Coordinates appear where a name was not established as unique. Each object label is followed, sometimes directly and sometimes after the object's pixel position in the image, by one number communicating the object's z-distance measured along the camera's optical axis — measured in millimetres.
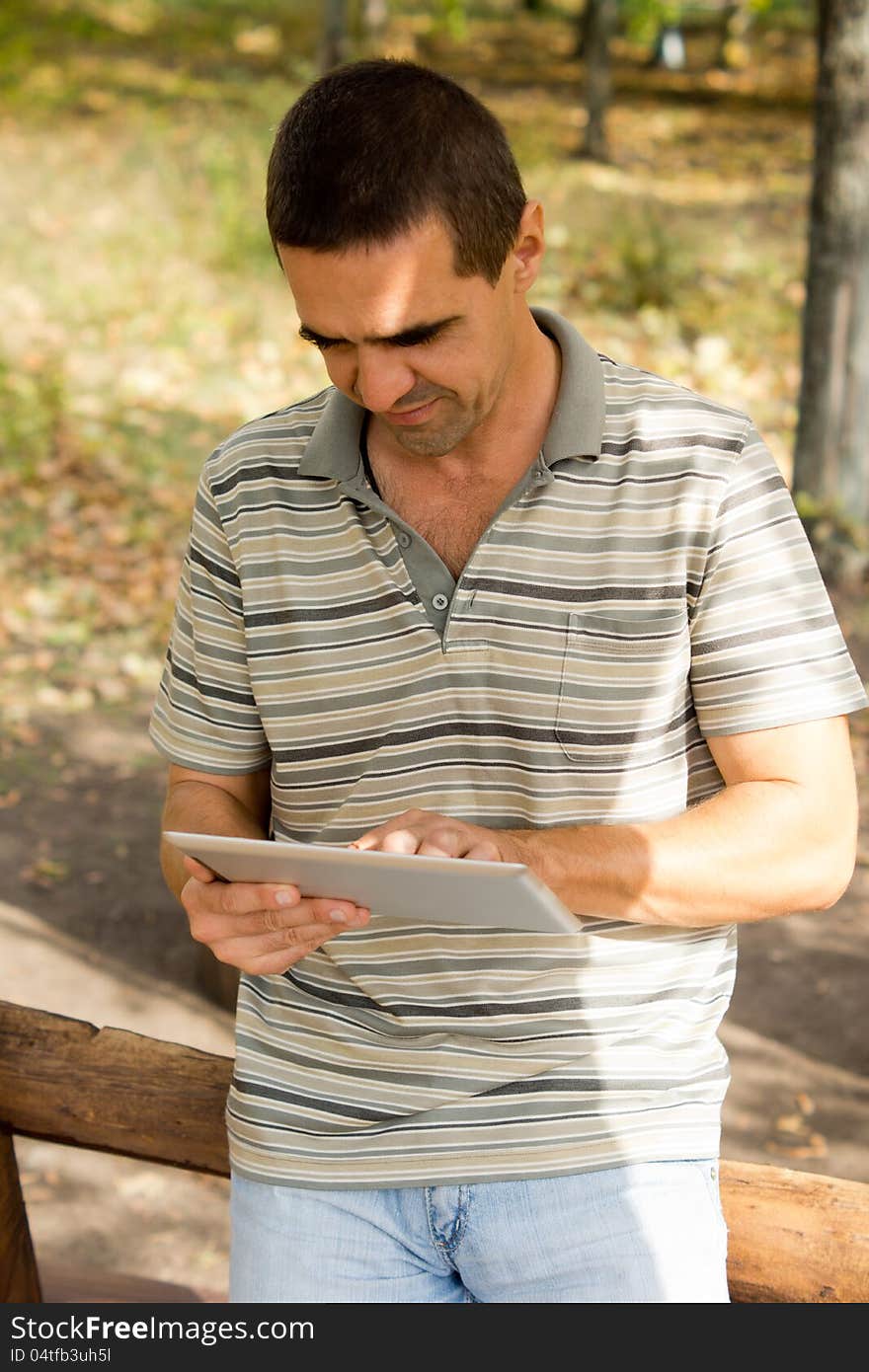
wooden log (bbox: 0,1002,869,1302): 2246
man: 2039
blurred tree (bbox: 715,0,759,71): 22500
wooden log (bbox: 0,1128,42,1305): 2684
